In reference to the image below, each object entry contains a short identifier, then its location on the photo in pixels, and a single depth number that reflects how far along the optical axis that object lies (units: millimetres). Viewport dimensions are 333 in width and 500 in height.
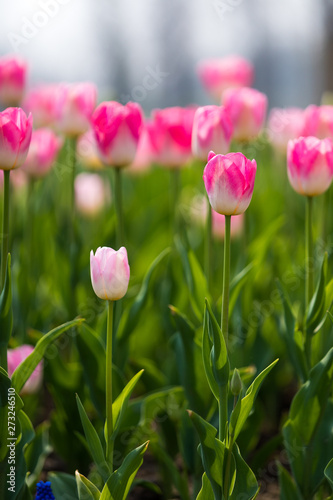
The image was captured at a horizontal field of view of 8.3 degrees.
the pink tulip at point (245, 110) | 2361
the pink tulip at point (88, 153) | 3400
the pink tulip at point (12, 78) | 2522
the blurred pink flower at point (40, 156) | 2526
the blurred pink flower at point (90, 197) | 3203
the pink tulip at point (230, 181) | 2051
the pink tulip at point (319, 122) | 2327
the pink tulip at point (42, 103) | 3480
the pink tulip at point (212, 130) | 2220
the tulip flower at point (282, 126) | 2689
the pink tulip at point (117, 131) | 2238
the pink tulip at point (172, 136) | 2437
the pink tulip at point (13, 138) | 2102
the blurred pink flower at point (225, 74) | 3666
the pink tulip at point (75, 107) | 2410
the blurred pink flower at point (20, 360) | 2232
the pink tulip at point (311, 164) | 2156
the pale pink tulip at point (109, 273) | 2040
